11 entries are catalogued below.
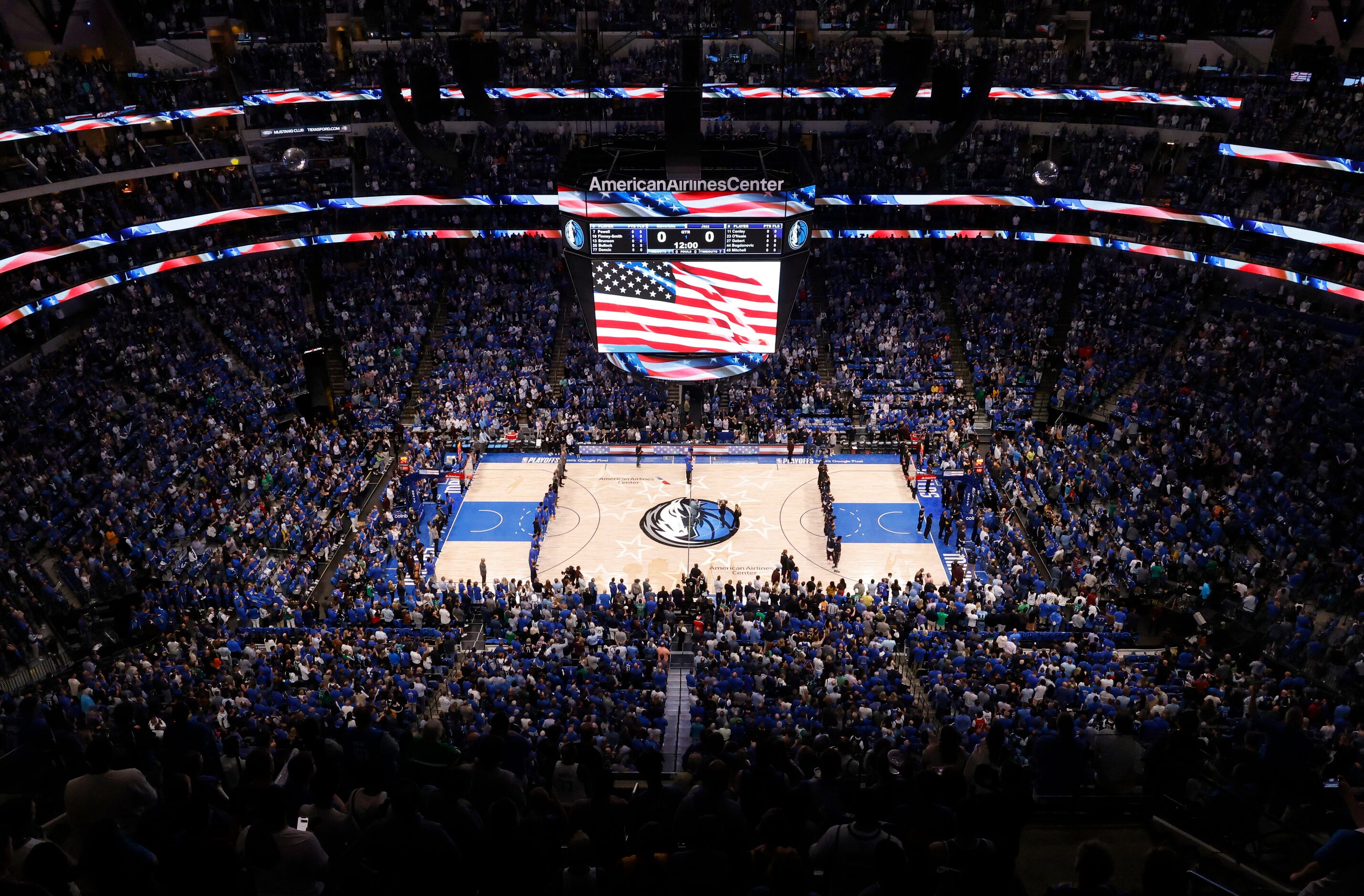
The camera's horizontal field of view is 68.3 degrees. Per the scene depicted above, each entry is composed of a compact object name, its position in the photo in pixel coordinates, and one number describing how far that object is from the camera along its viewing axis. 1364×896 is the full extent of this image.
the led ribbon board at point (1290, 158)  30.81
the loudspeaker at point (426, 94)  34.62
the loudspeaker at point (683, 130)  25.28
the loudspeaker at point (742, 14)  42.03
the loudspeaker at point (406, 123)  34.66
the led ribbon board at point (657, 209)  26.41
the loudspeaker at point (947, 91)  34.72
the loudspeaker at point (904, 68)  34.81
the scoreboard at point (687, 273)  26.38
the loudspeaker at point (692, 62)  26.86
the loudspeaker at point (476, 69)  34.25
